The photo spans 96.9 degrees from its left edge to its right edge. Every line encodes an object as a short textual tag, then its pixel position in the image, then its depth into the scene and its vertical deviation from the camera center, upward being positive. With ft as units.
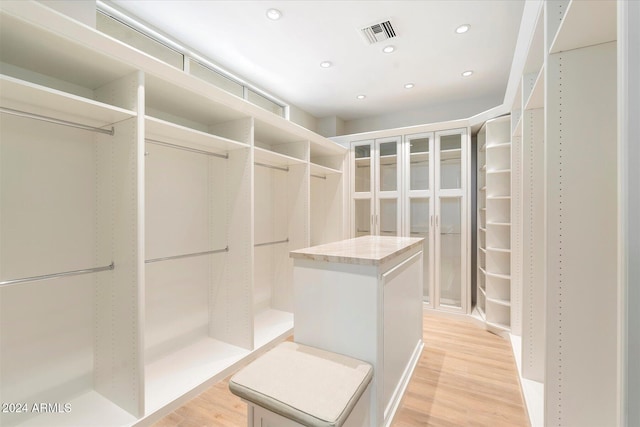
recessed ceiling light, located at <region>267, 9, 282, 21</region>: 6.87 +4.87
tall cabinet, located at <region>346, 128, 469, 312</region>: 11.14 +0.50
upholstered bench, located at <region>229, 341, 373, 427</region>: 3.49 -2.40
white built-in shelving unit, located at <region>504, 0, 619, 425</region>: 3.71 -0.12
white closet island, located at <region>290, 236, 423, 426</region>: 4.82 -1.75
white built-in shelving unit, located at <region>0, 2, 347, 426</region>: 4.96 -0.33
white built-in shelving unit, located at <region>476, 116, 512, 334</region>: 9.55 -0.46
